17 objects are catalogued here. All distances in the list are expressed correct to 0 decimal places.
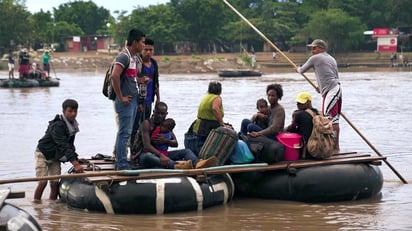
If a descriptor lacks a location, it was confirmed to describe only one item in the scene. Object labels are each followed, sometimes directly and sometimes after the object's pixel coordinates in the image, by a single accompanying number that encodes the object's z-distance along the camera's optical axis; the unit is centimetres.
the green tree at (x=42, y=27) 7881
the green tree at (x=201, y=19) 8244
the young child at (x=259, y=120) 1100
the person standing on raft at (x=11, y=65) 3884
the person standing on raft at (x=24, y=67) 3494
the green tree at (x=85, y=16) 10469
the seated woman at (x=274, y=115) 1068
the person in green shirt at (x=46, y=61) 3784
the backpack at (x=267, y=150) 1033
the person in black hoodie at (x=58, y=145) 994
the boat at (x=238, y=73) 5371
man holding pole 1160
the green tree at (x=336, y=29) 8131
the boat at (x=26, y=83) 3538
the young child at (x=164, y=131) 1043
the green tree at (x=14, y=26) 7512
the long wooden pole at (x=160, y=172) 914
